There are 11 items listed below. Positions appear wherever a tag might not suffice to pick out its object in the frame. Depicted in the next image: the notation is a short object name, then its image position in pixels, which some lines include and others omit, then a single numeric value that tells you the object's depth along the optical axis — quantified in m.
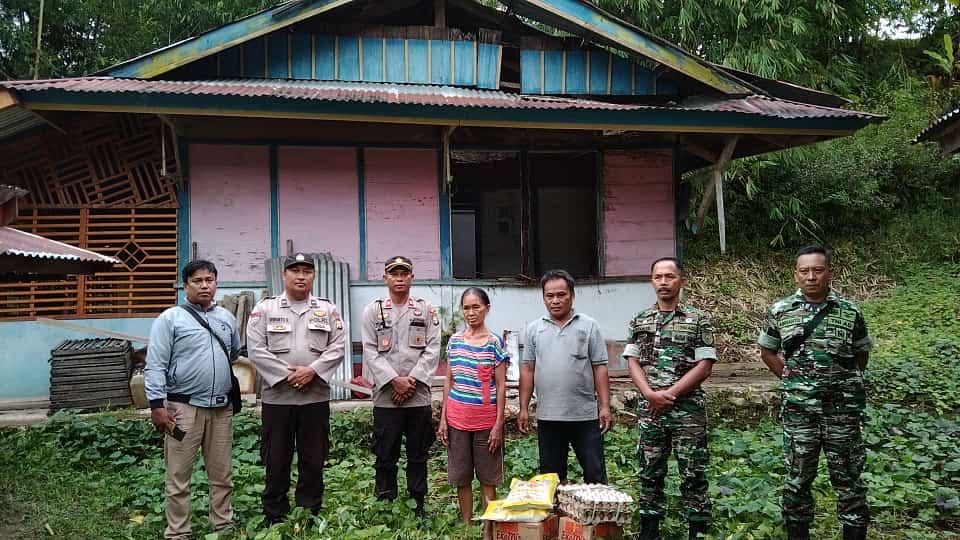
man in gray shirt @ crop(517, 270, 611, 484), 4.27
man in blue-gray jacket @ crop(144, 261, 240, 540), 4.27
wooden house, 7.74
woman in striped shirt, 4.34
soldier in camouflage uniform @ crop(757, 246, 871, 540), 3.81
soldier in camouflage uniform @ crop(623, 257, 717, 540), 4.02
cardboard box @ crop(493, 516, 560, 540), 3.69
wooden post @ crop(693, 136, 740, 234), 8.31
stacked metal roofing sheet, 7.40
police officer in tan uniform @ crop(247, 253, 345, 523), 4.45
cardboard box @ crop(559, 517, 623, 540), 3.63
